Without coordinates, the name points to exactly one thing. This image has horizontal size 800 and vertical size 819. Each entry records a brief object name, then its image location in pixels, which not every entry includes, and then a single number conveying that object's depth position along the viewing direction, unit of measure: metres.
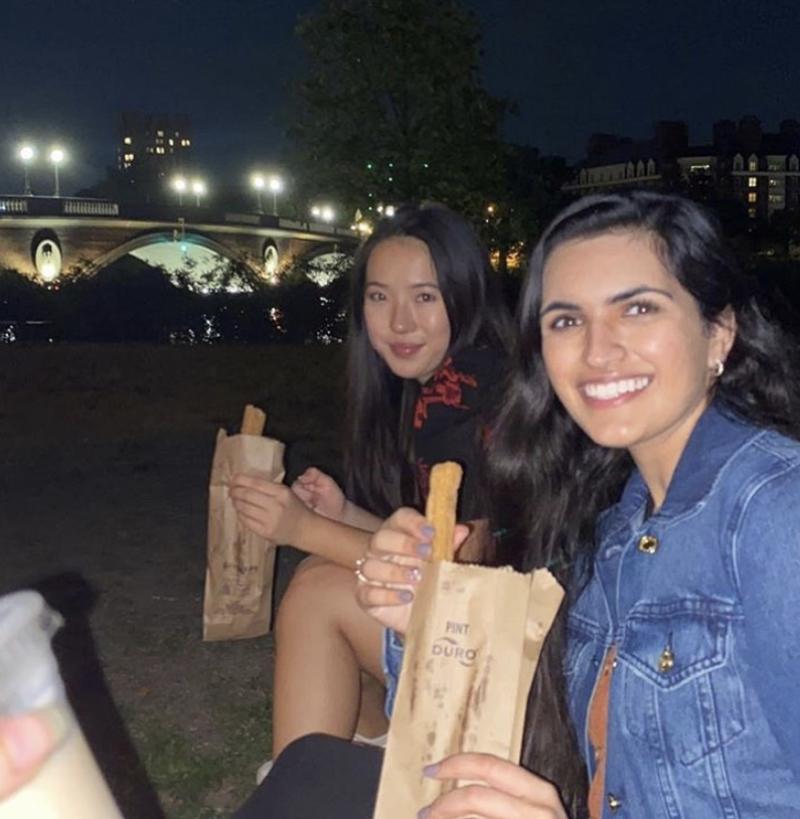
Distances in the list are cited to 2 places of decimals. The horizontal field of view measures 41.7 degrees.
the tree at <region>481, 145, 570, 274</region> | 13.29
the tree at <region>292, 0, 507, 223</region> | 11.89
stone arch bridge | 39.91
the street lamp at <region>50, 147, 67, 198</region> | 54.03
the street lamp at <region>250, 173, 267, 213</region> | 58.22
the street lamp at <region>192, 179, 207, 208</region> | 77.03
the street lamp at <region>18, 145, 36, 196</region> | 51.75
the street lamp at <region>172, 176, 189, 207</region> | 67.00
